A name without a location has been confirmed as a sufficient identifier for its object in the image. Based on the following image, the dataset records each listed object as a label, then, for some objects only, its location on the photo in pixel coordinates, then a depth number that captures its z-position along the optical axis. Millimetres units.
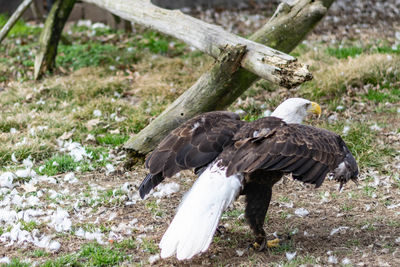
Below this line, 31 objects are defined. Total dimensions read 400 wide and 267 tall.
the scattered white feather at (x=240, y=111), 13516
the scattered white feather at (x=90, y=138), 12562
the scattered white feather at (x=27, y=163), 11219
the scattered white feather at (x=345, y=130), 11711
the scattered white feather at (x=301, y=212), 9211
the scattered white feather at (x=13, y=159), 11375
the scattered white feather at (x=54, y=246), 7953
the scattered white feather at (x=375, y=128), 12211
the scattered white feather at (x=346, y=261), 7187
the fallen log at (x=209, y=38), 8641
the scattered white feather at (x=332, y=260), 7273
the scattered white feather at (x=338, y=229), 8417
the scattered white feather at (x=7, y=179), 10320
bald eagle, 6939
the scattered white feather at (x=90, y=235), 8323
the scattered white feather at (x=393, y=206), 9331
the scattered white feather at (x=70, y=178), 10562
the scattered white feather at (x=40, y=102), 14759
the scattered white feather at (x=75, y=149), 11492
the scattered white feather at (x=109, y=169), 10953
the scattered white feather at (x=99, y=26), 22047
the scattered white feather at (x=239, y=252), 7826
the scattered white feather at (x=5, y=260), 7401
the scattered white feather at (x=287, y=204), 9579
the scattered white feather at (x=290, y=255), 7459
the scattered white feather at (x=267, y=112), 13172
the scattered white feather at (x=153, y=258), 7496
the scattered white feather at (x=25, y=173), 10609
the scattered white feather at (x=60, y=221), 8609
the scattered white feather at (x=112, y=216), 9062
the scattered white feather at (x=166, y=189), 10039
